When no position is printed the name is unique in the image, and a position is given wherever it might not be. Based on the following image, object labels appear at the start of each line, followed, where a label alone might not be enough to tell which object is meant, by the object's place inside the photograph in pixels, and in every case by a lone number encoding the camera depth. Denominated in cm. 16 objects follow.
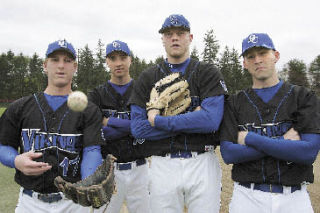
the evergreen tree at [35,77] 5121
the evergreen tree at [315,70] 5912
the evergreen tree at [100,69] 4579
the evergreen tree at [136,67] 5522
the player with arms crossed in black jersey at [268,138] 237
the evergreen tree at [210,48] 4738
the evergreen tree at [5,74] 5252
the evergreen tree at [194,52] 4776
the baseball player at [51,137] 248
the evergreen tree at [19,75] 5241
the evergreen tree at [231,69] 4662
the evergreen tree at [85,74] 4531
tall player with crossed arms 254
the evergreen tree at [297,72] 5109
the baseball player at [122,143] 352
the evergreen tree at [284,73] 5869
